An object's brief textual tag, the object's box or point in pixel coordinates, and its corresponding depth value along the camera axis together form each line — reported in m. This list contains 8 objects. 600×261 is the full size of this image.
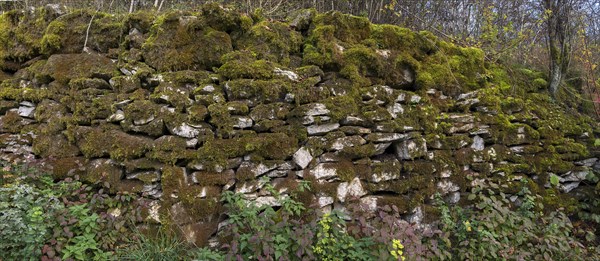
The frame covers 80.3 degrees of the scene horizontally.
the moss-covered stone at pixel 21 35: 4.34
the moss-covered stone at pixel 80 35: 4.24
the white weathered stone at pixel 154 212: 3.25
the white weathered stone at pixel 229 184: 3.44
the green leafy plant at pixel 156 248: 3.07
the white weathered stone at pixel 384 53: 4.46
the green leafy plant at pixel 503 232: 3.84
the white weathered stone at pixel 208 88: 3.68
